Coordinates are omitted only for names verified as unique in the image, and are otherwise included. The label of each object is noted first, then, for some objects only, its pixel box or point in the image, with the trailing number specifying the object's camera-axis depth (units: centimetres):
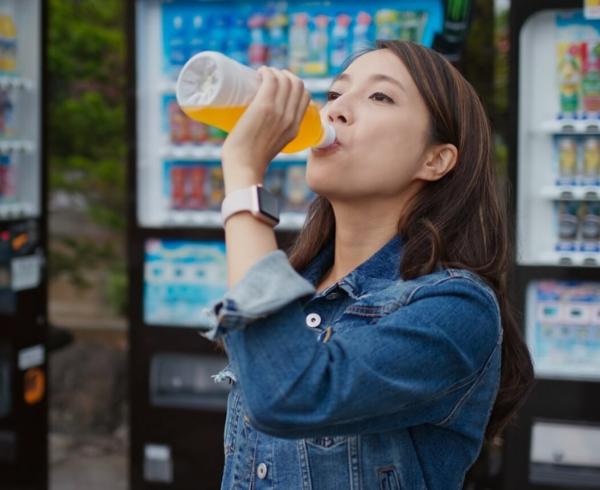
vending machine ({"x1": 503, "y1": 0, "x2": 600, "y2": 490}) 357
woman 125
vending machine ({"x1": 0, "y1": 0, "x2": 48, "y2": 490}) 421
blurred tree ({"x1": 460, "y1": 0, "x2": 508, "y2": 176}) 532
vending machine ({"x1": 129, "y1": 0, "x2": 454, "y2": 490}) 405
